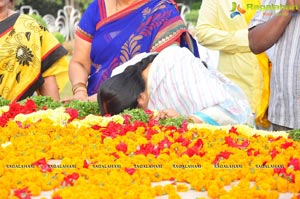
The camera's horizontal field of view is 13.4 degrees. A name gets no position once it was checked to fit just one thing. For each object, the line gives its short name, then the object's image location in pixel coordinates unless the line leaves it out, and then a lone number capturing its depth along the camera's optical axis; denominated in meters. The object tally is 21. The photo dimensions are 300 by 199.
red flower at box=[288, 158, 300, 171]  5.28
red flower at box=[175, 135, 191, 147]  6.07
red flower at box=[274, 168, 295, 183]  5.07
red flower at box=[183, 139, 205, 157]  5.71
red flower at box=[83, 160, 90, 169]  5.43
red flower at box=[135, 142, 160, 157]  5.80
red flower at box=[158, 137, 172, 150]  5.97
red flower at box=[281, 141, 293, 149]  6.02
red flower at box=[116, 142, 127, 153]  5.91
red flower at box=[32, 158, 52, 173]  5.41
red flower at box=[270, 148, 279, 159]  5.65
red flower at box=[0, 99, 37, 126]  7.67
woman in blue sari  8.69
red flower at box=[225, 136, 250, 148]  6.03
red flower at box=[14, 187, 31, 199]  4.83
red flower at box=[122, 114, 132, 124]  7.12
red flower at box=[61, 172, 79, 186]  5.10
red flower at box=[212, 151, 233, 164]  5.56
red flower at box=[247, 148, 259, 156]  5.73
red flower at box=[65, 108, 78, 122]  7.52
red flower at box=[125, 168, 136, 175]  5.23
